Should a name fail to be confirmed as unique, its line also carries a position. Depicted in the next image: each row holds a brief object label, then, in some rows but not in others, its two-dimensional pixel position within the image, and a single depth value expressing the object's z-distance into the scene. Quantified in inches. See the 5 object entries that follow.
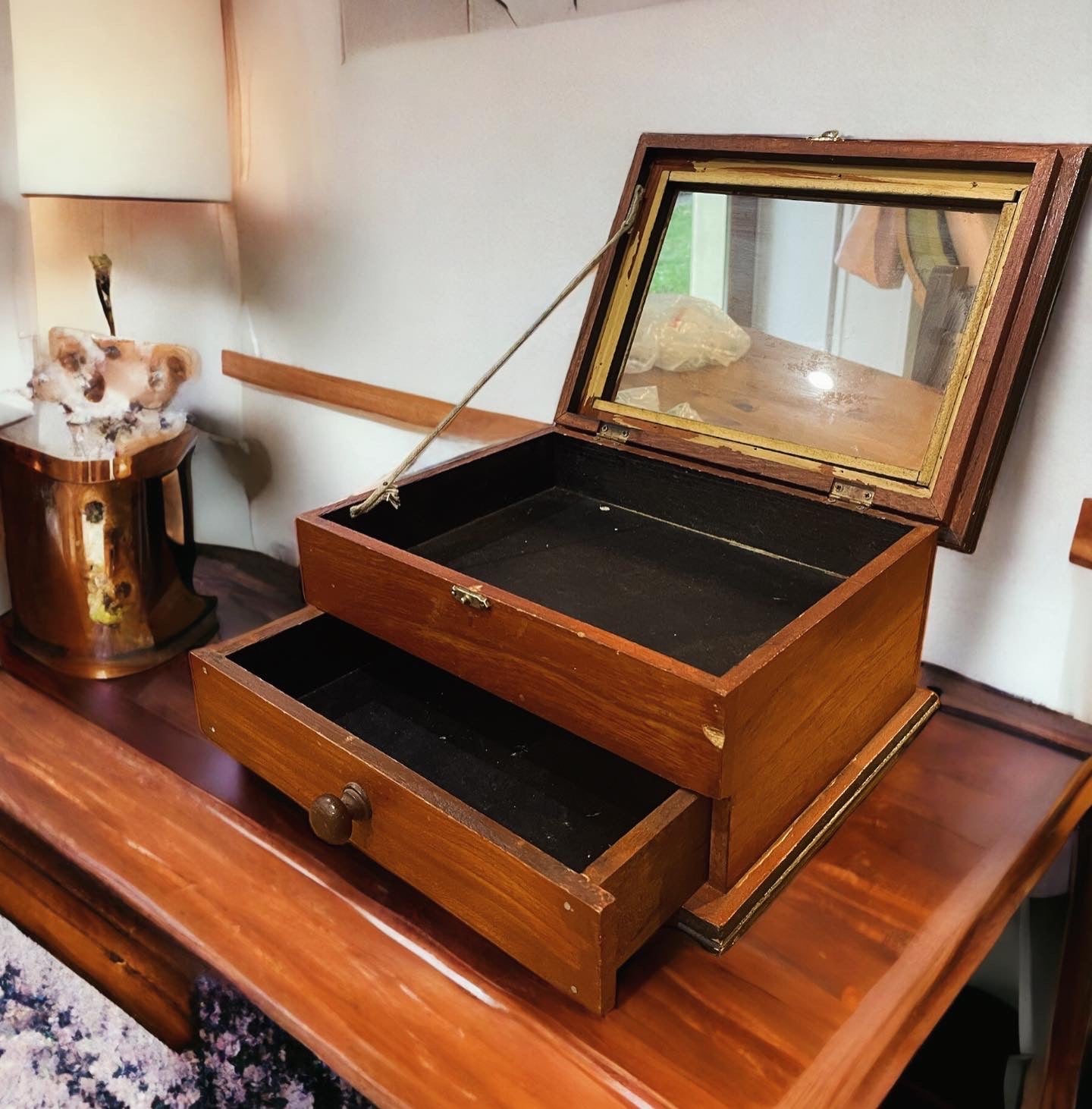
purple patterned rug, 33.4
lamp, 44.6
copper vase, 44.6
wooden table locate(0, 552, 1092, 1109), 26.0
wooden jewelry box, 27.0
